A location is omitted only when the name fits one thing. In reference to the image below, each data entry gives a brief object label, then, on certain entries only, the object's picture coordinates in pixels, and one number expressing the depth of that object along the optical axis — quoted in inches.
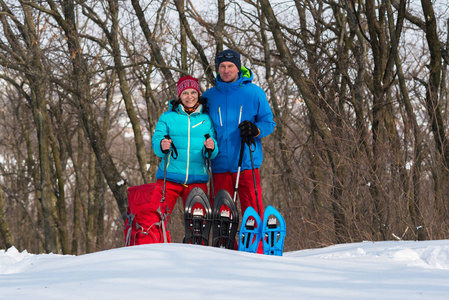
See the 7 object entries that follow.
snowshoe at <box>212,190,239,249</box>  356.5
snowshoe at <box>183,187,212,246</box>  353.1
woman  362.9
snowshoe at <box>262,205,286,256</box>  337.4
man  371.9
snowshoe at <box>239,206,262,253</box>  345.1
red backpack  368.2
